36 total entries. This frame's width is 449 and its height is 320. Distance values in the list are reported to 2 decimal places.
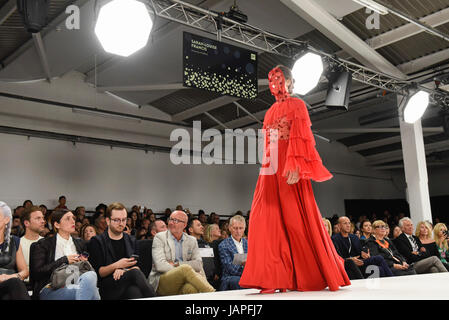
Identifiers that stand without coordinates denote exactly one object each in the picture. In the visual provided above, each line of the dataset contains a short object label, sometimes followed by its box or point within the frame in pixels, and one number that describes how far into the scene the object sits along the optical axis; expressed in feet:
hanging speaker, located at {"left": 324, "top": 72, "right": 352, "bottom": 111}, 21.13
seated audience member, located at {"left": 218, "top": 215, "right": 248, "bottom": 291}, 11.73
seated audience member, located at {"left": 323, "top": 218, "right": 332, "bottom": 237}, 15.57
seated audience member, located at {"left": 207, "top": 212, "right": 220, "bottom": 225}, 29.49
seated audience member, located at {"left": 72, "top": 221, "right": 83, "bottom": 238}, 20.86
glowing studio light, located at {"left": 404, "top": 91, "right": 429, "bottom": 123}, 23.40
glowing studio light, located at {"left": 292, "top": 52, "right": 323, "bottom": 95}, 19.84
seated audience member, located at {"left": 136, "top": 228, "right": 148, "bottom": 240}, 20.66
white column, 24.85
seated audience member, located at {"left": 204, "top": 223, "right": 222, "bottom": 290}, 13.00
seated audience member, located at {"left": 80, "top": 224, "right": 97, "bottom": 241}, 16.00
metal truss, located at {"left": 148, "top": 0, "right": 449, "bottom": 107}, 17.52
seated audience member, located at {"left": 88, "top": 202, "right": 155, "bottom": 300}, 9.46
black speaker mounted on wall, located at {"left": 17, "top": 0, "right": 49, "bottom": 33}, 12.94
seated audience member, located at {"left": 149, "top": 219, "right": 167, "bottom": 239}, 16.12
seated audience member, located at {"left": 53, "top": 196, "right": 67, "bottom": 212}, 27.55
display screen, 17.31
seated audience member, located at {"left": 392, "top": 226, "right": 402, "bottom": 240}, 22.70
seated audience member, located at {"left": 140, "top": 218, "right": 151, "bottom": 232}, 23.65
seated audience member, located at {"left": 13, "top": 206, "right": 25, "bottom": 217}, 23.77
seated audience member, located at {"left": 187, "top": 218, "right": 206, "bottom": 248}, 16.80
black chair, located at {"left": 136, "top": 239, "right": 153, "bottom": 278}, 11.86
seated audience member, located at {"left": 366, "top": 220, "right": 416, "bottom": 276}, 15.51
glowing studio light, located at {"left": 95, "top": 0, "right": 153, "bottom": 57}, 14.99
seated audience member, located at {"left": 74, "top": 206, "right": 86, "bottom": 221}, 25.00
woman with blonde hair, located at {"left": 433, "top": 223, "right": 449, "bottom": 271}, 18.41
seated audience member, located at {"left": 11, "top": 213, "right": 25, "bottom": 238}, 20.56
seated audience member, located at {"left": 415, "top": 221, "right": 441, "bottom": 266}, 18.10
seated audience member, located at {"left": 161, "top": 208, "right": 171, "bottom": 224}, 32.17
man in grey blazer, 10.39
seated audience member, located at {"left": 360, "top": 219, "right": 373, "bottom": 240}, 19.45
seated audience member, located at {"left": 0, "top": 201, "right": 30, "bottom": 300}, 7.45
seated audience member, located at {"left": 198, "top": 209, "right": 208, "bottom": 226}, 29.53
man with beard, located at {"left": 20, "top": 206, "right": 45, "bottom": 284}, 11.60
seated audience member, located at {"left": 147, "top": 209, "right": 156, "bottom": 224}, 24.90
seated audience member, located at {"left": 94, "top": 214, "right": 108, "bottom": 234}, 21.23
